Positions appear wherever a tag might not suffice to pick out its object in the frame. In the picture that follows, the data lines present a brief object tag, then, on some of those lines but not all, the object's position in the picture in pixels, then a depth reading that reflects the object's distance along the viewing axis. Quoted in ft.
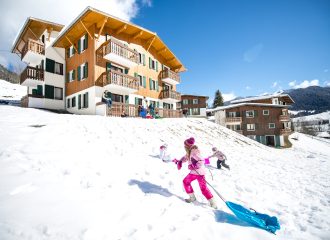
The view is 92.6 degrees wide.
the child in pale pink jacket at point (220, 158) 23.03
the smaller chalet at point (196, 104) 149.48
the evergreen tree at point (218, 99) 181.06
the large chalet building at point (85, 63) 50.55
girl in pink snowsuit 12.31
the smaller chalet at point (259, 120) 108.06
